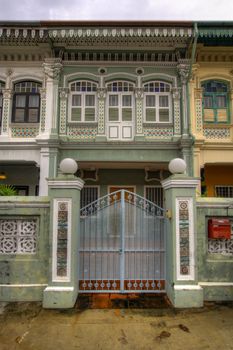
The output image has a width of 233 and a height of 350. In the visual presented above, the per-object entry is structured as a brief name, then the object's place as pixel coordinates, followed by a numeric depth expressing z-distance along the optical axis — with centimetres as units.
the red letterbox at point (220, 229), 516
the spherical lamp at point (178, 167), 532
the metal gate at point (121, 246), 538
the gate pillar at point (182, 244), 495
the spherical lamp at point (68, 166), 523
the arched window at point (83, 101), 1077
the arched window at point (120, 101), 1078
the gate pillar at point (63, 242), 491
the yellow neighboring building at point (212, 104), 1046
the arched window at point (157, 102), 1080
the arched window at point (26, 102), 1088
